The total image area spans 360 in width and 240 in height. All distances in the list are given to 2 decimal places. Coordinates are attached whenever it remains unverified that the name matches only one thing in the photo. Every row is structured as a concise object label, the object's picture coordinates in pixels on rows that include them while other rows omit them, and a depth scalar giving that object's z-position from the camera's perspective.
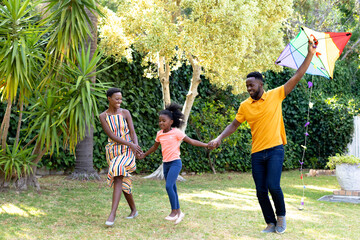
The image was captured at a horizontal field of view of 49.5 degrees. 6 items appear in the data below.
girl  4.95
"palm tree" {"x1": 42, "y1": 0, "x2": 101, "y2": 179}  6.13
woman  4.73
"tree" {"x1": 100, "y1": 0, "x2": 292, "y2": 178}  7.60
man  4.41
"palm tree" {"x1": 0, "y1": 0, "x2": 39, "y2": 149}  5.61
